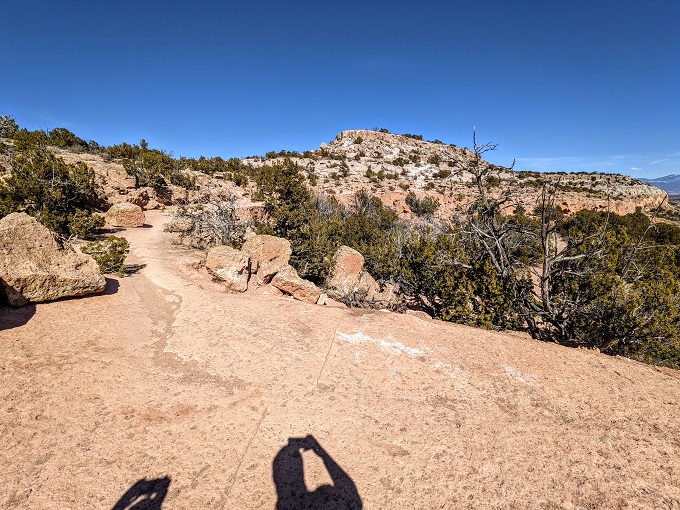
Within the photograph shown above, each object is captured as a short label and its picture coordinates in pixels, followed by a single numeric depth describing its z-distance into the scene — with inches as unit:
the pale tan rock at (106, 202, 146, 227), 580.8
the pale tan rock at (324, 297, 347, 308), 315.7
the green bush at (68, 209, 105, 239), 404.2
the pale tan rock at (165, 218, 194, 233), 569.4
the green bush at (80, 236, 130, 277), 293.4
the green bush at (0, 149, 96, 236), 383.6
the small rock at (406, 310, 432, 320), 293.5
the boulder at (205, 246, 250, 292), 320.2
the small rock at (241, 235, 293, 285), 375.3
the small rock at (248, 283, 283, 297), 320.5
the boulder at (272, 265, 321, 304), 326.3
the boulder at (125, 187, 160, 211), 715.2
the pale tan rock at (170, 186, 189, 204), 871.1
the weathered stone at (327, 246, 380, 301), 408.2
